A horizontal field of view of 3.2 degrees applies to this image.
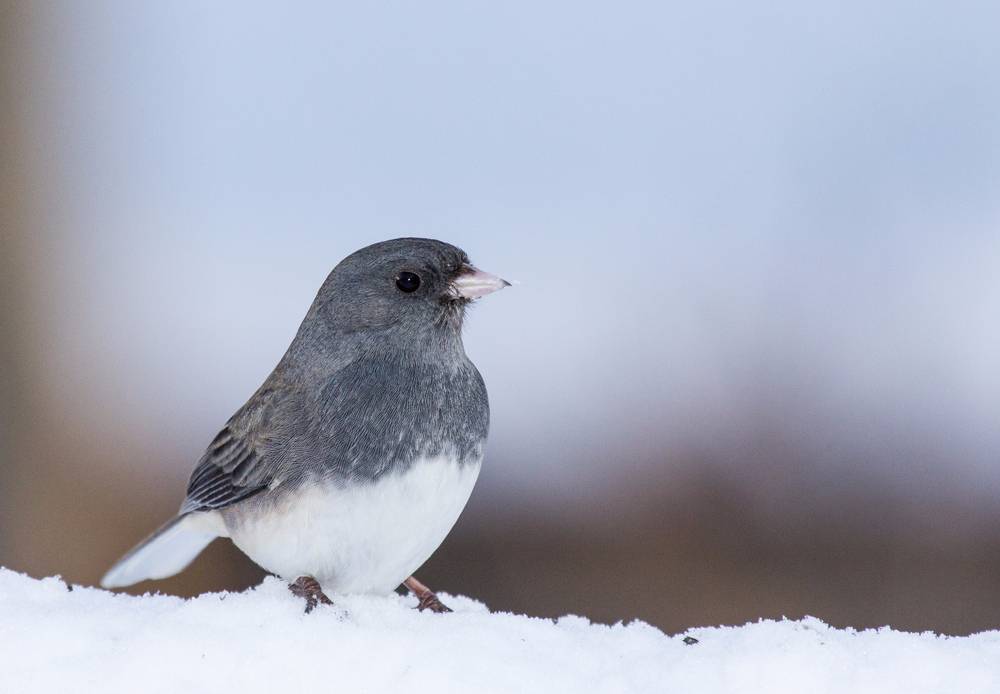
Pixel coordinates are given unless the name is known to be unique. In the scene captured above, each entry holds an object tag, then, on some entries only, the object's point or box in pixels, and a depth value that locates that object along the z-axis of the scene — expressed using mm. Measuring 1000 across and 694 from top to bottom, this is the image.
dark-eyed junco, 4034
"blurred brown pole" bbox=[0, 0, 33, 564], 4260
